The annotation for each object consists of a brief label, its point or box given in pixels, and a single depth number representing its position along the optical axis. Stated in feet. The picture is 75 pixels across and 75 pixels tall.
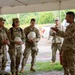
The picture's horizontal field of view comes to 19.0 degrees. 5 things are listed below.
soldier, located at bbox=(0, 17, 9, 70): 18.60
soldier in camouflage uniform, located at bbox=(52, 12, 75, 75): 15.08
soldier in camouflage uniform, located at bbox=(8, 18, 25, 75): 19.30
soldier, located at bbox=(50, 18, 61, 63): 24.71
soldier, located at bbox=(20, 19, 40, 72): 22.45
